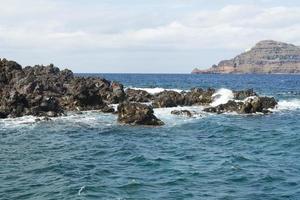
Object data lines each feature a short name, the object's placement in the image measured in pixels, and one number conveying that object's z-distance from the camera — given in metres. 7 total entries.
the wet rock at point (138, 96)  73.80
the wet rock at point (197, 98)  71.03
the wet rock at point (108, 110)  60.62
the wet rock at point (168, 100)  67.69
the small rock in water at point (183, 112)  57.29
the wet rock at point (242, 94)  75.44
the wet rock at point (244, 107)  61.06
